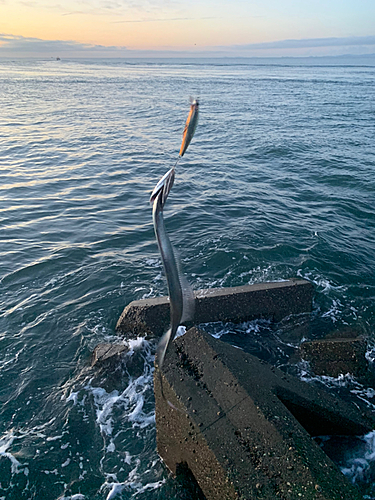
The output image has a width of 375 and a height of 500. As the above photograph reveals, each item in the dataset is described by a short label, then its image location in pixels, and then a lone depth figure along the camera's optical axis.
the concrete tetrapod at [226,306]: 7.68
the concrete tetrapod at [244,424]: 3.97
